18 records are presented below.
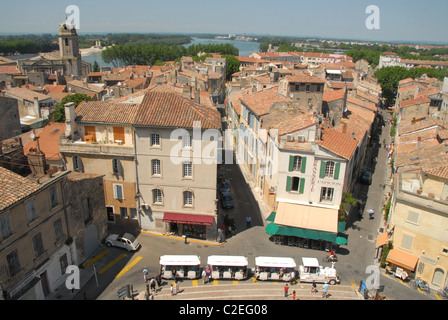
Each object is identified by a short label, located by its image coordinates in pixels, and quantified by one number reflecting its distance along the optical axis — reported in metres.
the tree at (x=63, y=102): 58.84
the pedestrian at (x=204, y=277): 27.53
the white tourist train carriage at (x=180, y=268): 27.39
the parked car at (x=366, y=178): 48.63
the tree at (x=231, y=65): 135.57
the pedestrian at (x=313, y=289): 26.81
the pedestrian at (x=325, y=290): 26.20
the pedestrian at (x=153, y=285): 26.61
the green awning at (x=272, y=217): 34.90
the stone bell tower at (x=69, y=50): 110.08
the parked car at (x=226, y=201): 39.81
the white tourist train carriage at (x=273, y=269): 27.60
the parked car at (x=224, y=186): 42.98
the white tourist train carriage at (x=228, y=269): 27.67
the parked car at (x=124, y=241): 31.34
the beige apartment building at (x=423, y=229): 27.34
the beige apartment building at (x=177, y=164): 30.84
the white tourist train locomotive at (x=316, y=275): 27.92
